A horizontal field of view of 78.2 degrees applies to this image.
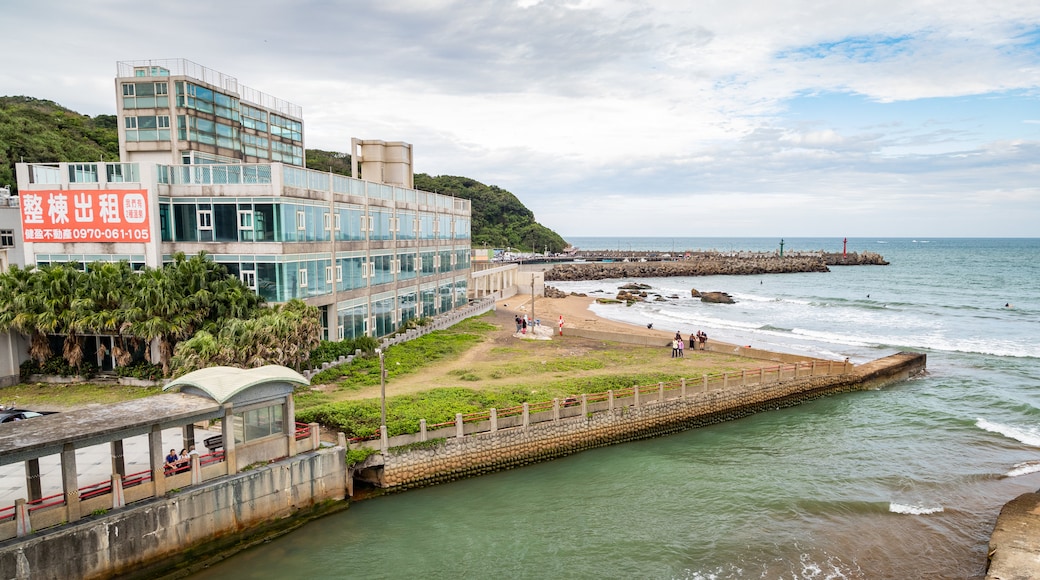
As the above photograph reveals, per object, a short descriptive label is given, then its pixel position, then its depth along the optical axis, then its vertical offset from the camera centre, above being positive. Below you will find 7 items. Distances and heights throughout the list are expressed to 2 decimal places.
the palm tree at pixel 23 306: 30.44 -3.15
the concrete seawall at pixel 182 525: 16.94 -8.56
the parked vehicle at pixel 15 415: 23.88 -6.61
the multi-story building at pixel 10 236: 36.56 +0.26
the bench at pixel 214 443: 22.48 -7.19
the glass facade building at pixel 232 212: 33.34 +1.56
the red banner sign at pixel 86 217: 33.03 +1.25
